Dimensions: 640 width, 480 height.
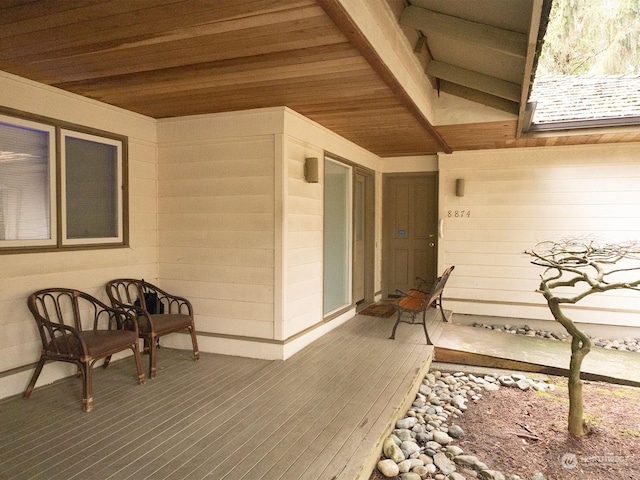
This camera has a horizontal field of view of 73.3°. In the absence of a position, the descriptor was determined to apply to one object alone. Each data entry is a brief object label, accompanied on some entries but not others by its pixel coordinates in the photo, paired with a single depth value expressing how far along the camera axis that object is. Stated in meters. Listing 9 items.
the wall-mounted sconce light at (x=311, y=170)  4.58
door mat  6.42
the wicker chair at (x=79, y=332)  3.09
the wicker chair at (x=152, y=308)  3.76
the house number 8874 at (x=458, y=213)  6.77
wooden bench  4.81
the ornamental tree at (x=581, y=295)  3.10
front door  7.33
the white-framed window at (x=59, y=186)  3.34
